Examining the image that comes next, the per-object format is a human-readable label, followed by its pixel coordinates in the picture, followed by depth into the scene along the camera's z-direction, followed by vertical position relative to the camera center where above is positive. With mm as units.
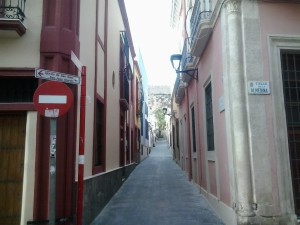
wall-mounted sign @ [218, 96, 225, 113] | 6613 +912
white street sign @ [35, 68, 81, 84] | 4340 +1061
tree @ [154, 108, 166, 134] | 60125 +5872
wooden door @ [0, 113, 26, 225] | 5418 -229
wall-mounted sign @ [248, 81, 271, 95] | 5820 +1071
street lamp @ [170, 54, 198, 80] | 10738 +3154
